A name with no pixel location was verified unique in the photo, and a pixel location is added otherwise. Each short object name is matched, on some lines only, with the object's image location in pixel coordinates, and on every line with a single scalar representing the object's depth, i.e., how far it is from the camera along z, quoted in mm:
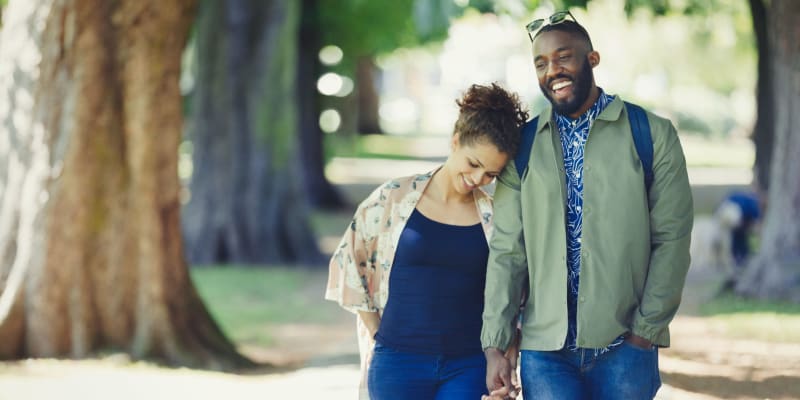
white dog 14898
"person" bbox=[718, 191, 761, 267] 14867
